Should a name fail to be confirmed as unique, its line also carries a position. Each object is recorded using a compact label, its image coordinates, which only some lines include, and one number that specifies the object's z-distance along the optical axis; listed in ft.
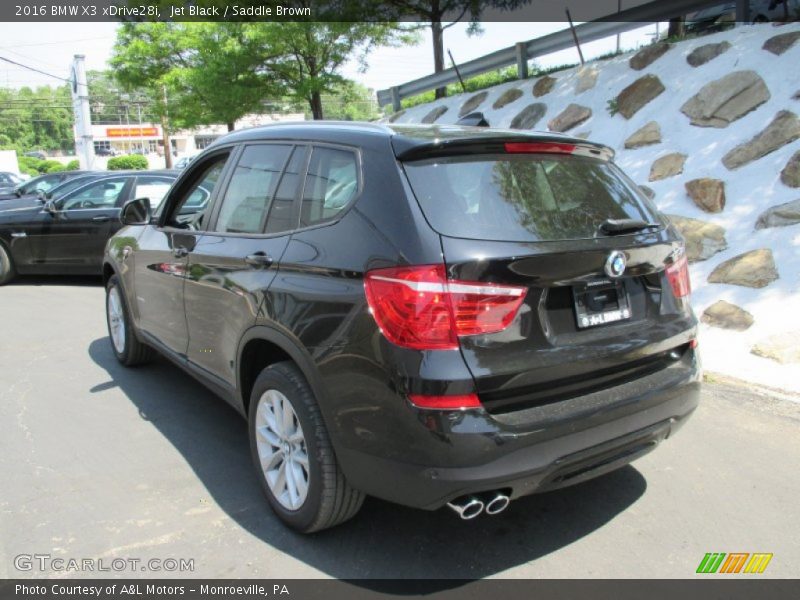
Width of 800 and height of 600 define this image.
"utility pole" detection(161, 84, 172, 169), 150.41
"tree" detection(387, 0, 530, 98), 42.86
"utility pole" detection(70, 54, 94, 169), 104.88
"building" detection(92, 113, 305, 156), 353.10
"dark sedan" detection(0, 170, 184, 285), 31.22
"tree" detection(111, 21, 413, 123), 46.98
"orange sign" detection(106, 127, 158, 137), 356.59
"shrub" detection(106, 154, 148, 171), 179.22
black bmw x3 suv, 7.84
